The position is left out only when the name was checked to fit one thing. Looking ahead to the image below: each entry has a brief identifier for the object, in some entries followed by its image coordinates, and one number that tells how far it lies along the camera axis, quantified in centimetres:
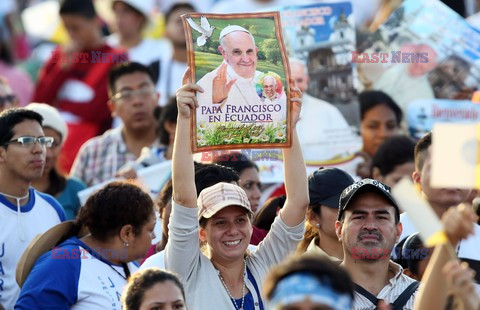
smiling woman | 1191
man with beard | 1191
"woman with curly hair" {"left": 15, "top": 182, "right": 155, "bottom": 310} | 1311
